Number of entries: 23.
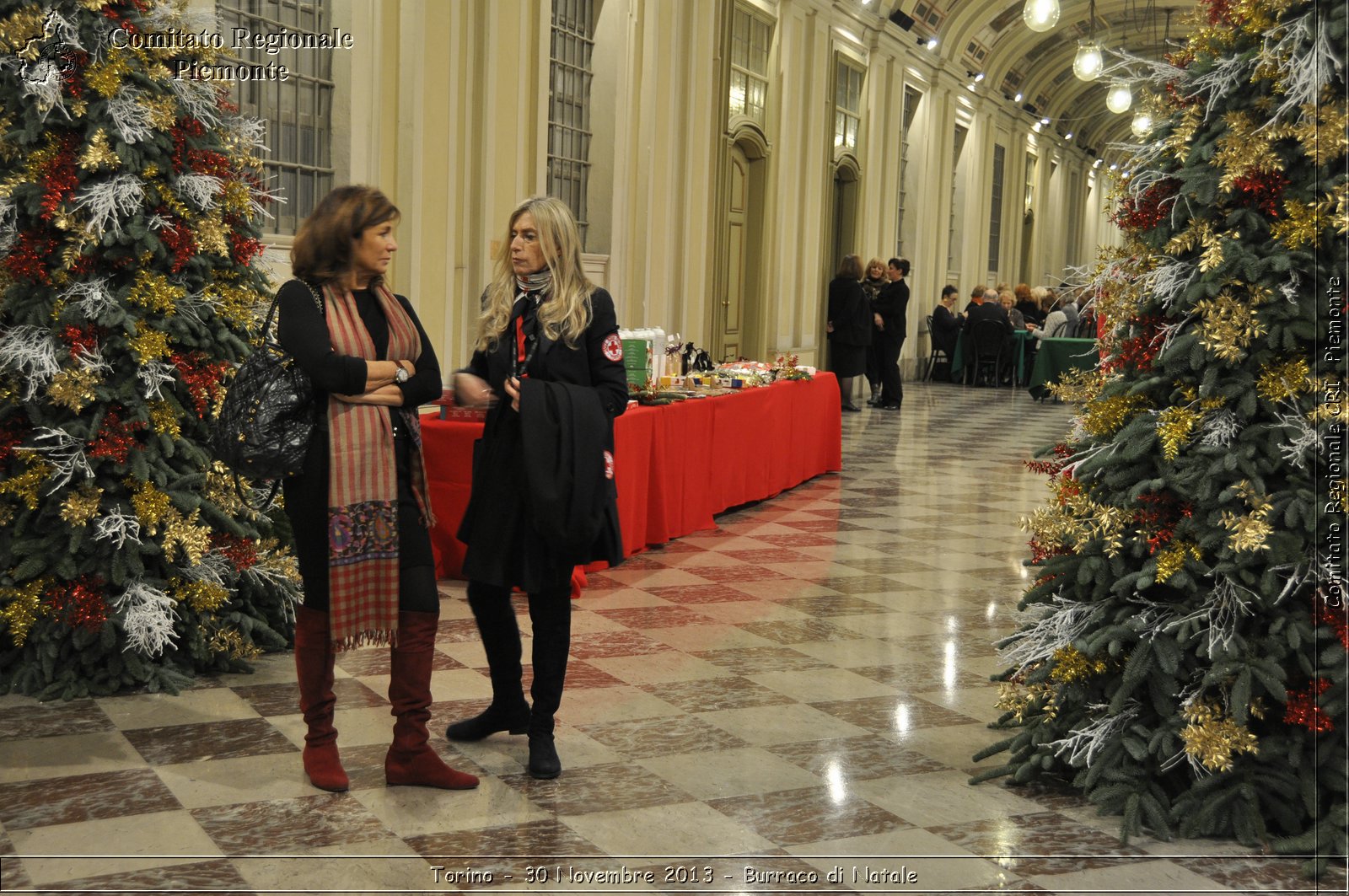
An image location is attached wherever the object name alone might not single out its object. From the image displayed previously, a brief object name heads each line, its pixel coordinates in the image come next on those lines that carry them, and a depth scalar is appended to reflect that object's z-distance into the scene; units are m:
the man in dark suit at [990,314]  19.08
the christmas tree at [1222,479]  3.03
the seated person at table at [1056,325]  18.20
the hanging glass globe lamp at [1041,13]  10.04
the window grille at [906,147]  19.52
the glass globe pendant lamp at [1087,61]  11.77
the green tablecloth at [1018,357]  19.80
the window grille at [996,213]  25.02
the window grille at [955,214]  22.50
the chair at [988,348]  19.19
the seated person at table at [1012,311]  19.56
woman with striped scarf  3.27
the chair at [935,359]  20.50
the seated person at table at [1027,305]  21.28
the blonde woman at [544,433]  3.42
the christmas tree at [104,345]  4.02
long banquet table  5.80
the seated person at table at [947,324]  19.78
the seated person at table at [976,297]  18.89
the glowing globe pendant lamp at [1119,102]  13.30
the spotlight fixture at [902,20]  17.39
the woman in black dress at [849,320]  14.34
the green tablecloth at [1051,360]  17.56
